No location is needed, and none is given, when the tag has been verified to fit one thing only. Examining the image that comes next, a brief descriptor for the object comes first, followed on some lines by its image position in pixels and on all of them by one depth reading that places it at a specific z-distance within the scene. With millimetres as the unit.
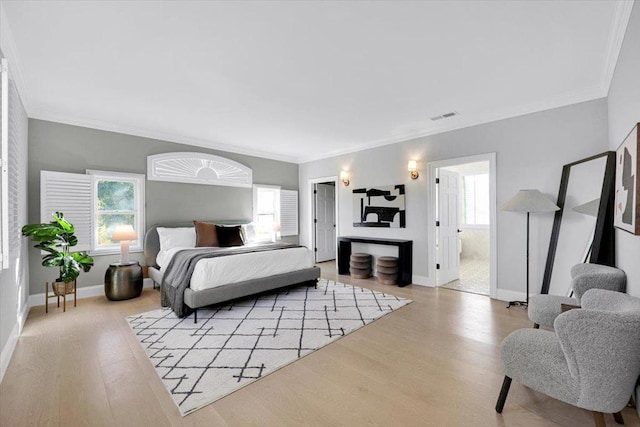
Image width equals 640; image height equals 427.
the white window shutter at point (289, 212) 6629
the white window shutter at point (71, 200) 3768
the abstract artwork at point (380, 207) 5047
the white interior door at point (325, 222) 6988
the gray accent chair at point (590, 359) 1306
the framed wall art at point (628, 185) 1655
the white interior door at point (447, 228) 4695
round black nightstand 3906
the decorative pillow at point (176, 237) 4500
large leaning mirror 2619
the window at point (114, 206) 4250
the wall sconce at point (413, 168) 4766
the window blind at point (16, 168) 2300
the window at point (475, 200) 6922
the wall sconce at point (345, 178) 5875
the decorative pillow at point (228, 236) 4730
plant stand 3507
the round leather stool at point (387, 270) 4773
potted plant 3258
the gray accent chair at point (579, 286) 2160
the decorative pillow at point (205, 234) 4602
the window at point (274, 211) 6121
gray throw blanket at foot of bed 3250
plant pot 3529
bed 3203
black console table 4746
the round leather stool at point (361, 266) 5270
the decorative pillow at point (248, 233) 5090
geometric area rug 2072
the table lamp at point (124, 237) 3992
